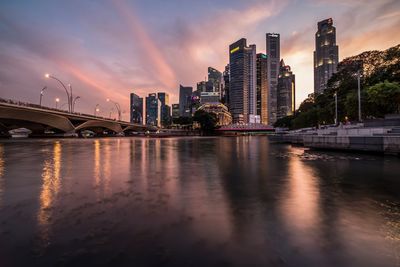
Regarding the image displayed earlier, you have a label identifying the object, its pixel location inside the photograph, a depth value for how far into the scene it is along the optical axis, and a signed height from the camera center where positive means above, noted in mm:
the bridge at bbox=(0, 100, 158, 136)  55906 +5716
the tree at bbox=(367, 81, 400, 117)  37375 +6564
